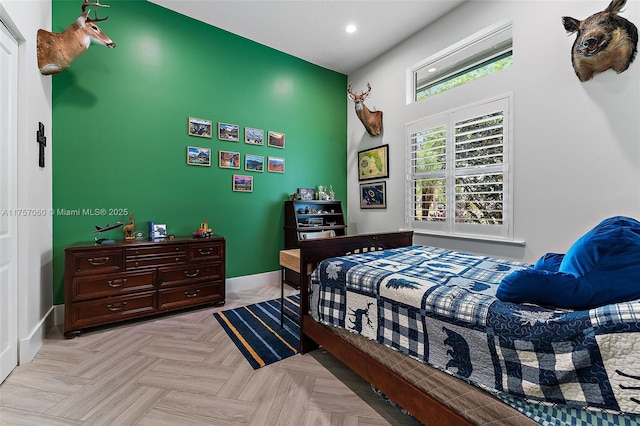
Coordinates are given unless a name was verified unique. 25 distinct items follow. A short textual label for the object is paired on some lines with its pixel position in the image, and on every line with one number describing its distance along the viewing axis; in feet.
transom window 9.62
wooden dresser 7.83
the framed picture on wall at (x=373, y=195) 13.71
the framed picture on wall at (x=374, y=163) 13.51
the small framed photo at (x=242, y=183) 12.19
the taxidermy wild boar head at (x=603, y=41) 6.68
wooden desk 7.37
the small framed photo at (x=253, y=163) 12.44
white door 5.93
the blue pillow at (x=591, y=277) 3.15
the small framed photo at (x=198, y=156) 11.07
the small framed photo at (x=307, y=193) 13.96
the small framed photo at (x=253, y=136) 12.40
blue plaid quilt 2.76
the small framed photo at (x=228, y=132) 11.72
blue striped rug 7.07
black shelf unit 12.98
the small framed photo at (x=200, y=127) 11.07
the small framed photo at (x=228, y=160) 11.76
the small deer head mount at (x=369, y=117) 13.47
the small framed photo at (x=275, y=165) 13.12
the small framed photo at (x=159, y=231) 9.85
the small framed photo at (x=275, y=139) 13.10
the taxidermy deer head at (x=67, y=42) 7.61
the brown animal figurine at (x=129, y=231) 9.37
